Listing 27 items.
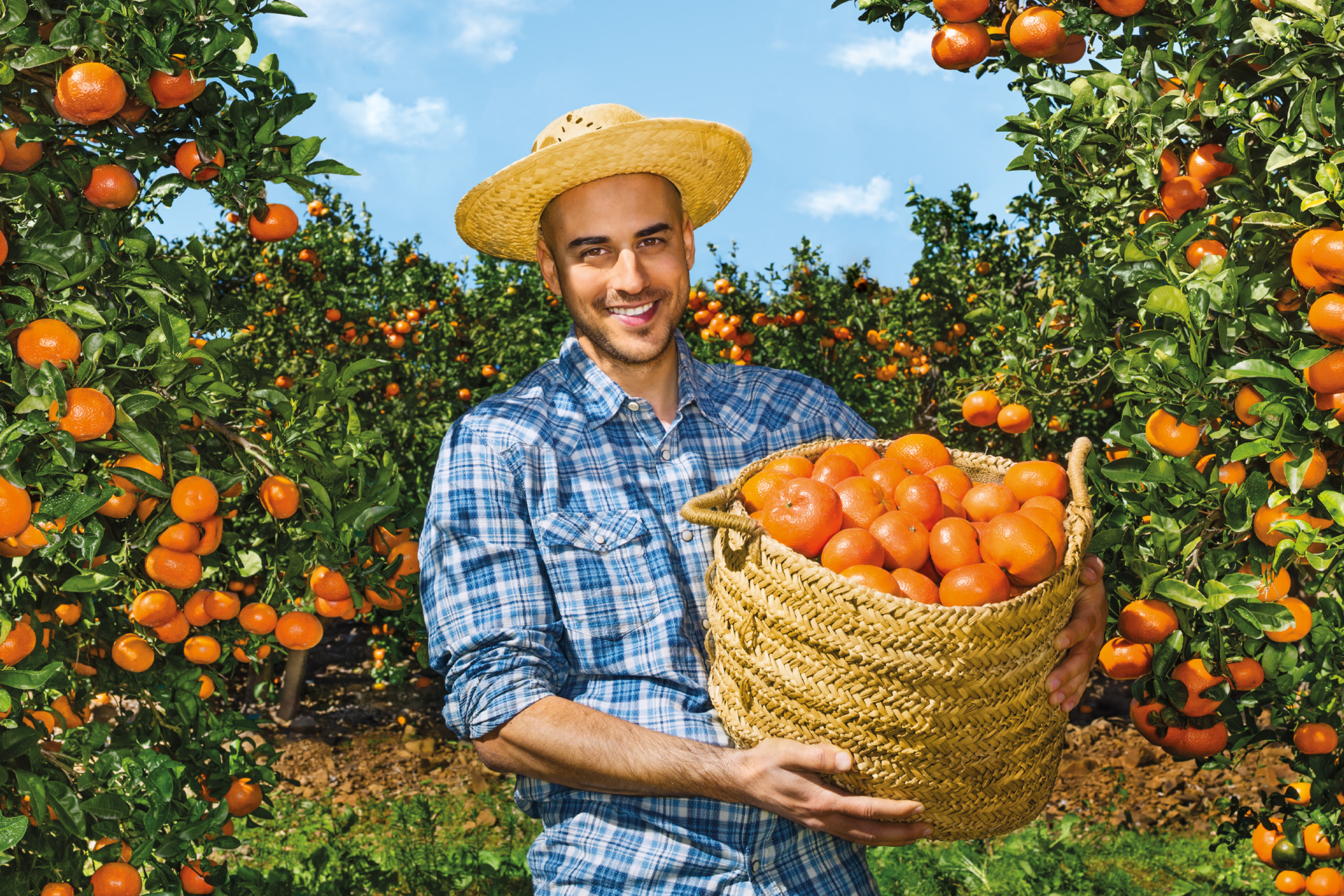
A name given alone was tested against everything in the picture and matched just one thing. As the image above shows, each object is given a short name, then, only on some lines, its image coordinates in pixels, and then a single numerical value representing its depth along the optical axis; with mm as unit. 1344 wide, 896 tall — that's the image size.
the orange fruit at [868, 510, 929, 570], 1927
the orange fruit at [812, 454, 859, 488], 2129
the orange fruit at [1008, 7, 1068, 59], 2414
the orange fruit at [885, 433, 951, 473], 2316
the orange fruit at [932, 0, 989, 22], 2504
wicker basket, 1715
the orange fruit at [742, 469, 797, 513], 2020
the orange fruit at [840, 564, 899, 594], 1781
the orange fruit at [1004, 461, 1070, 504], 2199
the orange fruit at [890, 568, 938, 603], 1827
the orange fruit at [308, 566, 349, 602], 2594
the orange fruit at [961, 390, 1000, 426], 4094
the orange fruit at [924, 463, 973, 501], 2221
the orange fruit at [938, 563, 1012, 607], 1797
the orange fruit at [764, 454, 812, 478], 2092
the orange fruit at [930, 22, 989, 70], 2559
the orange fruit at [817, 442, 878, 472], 2297
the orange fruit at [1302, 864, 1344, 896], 2949
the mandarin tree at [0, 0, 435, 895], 2070
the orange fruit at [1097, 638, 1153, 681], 2254
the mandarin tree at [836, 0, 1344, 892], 1979
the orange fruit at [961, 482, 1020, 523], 2078
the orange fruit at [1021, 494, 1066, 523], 2037
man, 2025
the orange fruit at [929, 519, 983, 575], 1911
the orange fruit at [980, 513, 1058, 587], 1833
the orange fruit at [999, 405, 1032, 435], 3992
